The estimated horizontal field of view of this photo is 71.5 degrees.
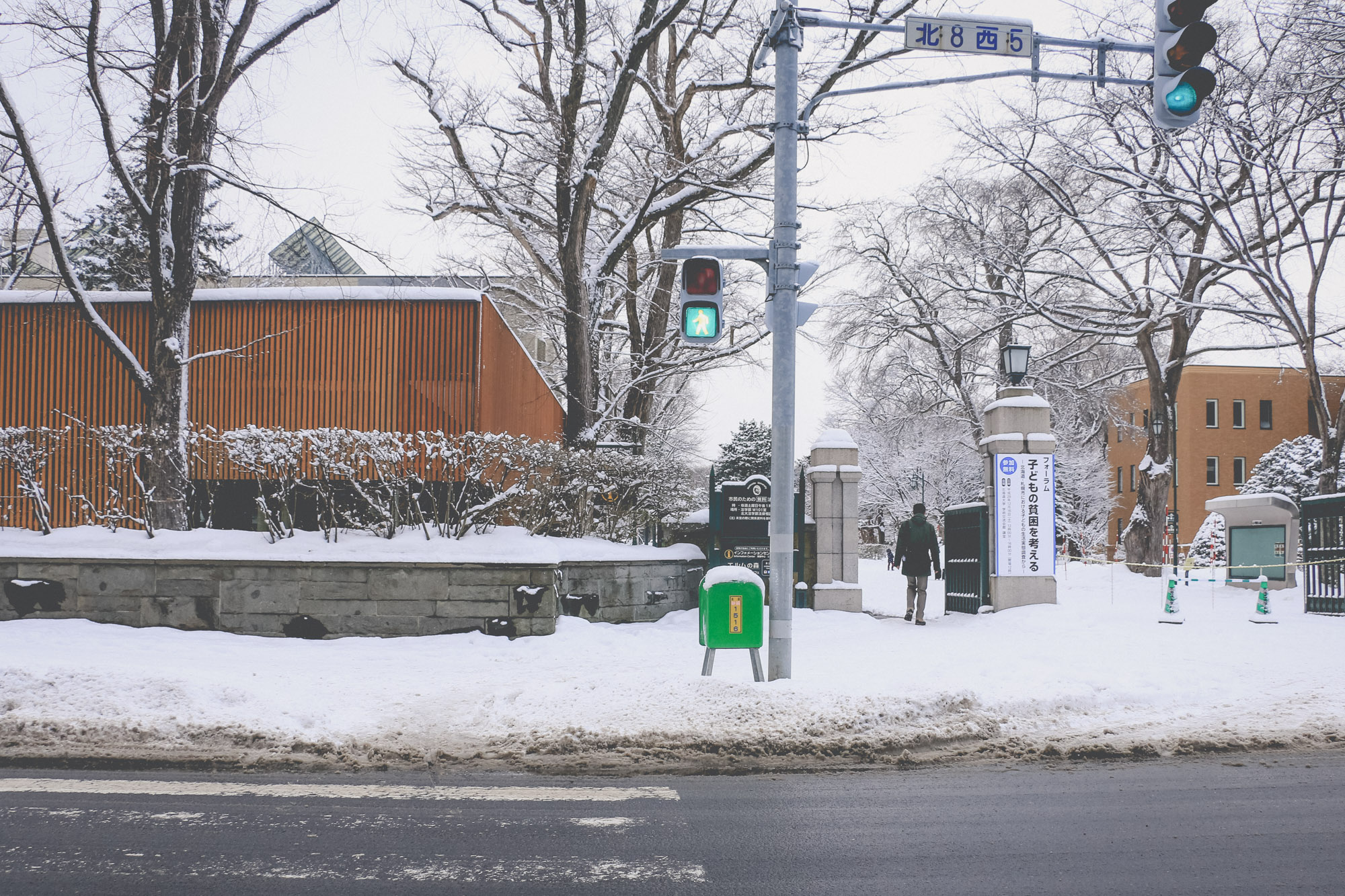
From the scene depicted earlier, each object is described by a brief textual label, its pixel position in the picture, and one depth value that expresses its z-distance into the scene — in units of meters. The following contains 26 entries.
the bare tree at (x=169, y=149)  12.11
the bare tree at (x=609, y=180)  17.28
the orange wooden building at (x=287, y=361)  15.29
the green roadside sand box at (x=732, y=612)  7.78
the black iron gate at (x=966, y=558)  13.91
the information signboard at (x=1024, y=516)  13.56
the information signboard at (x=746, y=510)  13.64
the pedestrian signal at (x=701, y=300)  7.86
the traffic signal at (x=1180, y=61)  6.81
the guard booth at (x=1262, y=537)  15.47
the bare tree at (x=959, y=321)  26.09
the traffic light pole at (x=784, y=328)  7.81
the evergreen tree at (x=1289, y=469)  39.19
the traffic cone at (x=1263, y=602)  12.43
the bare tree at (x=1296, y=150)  16.30
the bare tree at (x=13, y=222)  20.61
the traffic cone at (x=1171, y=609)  12.20
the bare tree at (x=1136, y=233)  19.62
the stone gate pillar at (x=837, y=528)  14.24
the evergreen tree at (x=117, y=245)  33.03
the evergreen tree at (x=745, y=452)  59.88
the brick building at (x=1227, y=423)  51.56
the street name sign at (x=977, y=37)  7.74
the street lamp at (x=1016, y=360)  15.39
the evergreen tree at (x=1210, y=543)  32.53
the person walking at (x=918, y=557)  13.67
